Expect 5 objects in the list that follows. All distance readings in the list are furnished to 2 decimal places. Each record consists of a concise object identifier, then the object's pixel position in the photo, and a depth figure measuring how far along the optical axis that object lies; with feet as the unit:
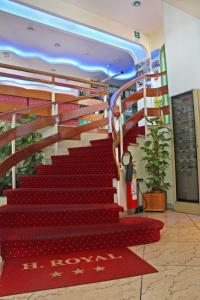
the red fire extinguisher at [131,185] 14.05
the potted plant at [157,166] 15.29
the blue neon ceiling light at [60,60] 26.96
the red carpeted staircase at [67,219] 8.46
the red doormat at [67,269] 6.37
